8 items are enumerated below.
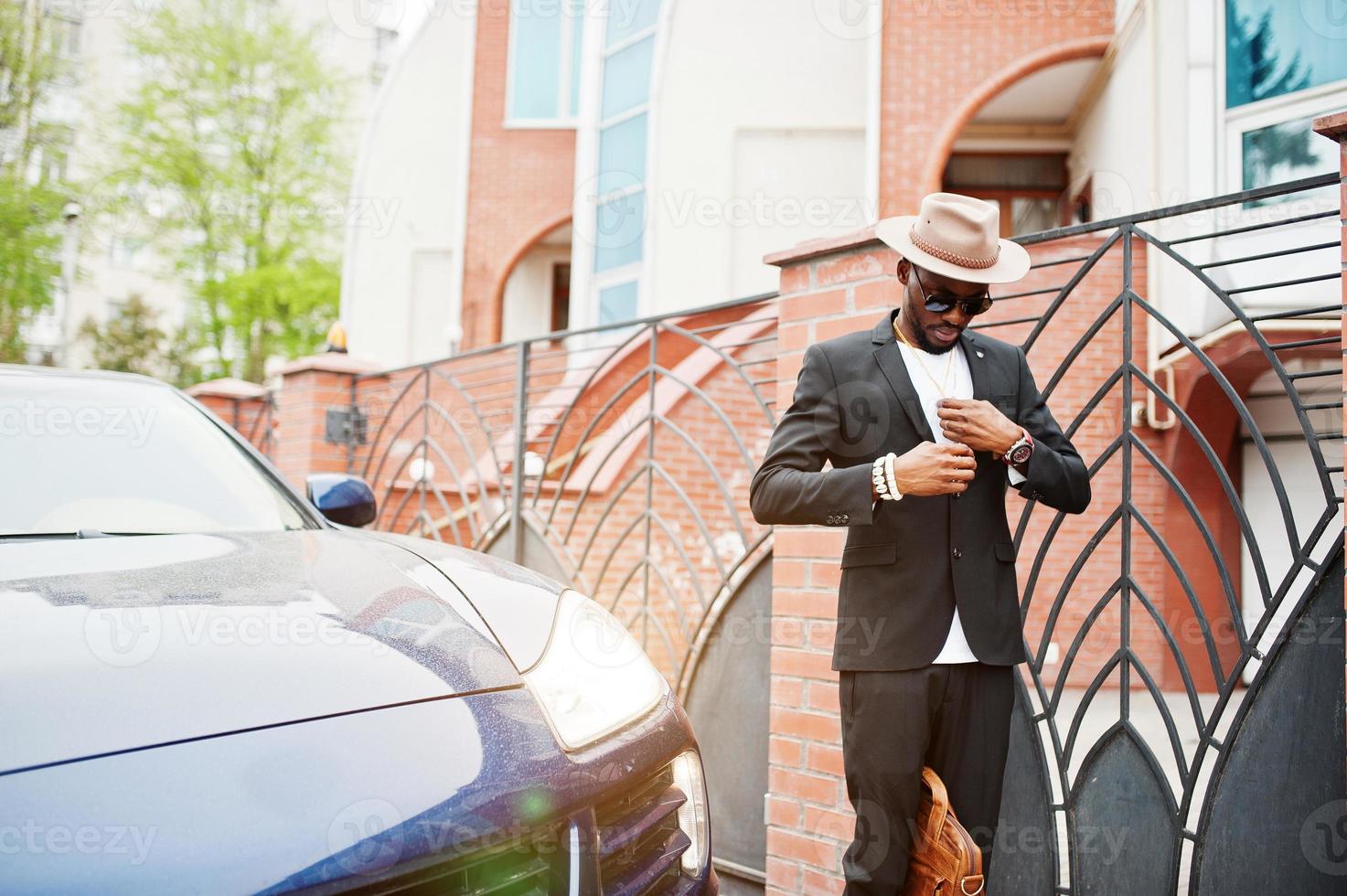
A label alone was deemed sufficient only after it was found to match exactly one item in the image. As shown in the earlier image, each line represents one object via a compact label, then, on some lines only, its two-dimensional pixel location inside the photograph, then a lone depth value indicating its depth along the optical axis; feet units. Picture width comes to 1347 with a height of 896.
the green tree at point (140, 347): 76.43
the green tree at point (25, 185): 53.57
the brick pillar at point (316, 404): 20.24
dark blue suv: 3.92
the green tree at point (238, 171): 63.67
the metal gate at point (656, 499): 11.70
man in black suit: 6.40
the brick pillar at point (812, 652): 9.51
